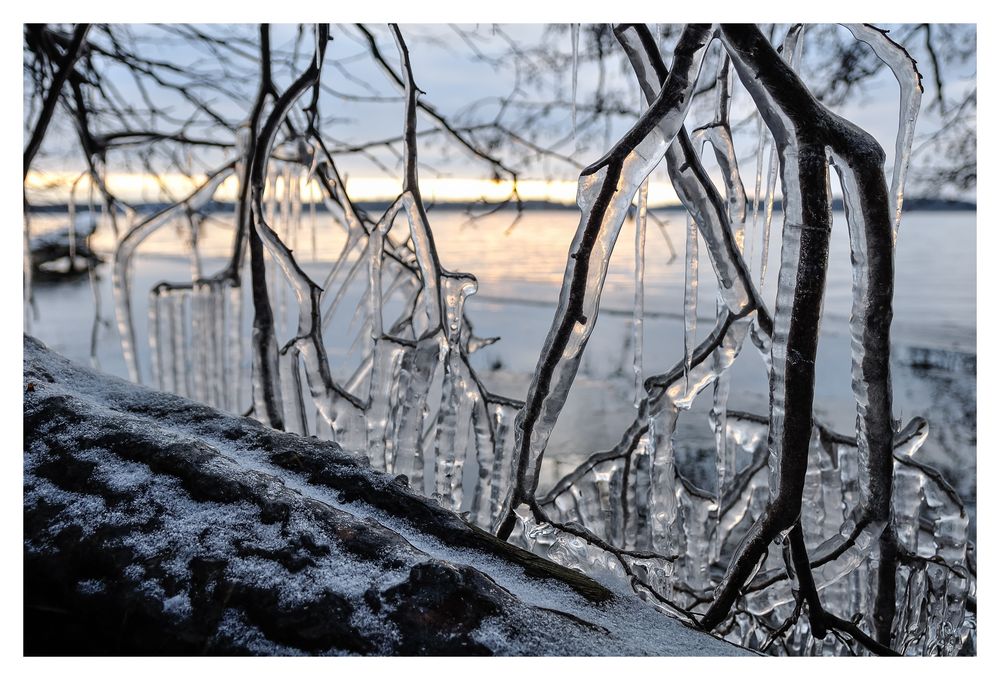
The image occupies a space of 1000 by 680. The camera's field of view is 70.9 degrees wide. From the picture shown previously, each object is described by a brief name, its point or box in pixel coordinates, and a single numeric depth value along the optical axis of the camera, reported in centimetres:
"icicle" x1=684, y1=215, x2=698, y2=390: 103
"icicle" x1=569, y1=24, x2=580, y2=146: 122
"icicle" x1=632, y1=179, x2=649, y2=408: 105
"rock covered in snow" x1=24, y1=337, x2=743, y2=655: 57
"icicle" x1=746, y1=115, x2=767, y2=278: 123
